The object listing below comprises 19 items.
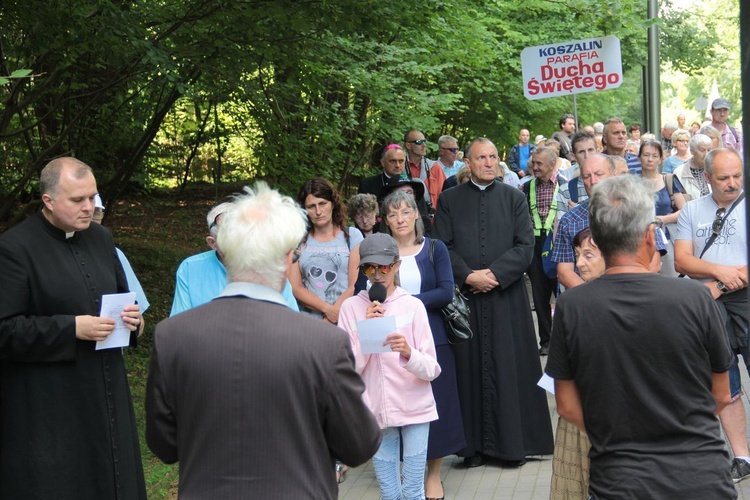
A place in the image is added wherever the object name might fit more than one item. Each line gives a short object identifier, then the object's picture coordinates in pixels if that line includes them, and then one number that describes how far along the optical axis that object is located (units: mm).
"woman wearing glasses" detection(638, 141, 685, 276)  11102
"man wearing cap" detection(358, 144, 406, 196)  10914
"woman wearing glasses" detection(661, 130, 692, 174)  13984
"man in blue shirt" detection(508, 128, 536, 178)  21297
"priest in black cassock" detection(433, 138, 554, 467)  7973
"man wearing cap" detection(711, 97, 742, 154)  14922
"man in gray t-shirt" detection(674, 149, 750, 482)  7016
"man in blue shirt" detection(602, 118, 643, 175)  11242
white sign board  14250
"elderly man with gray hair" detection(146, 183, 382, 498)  3330
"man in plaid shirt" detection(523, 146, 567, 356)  11156
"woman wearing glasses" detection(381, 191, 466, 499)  7211
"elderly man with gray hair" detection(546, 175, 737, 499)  3822
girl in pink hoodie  6176
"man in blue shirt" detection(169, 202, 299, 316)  5754
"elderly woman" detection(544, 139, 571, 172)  14831
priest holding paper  5480
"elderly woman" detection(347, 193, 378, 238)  8547
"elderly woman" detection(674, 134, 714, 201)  11115
